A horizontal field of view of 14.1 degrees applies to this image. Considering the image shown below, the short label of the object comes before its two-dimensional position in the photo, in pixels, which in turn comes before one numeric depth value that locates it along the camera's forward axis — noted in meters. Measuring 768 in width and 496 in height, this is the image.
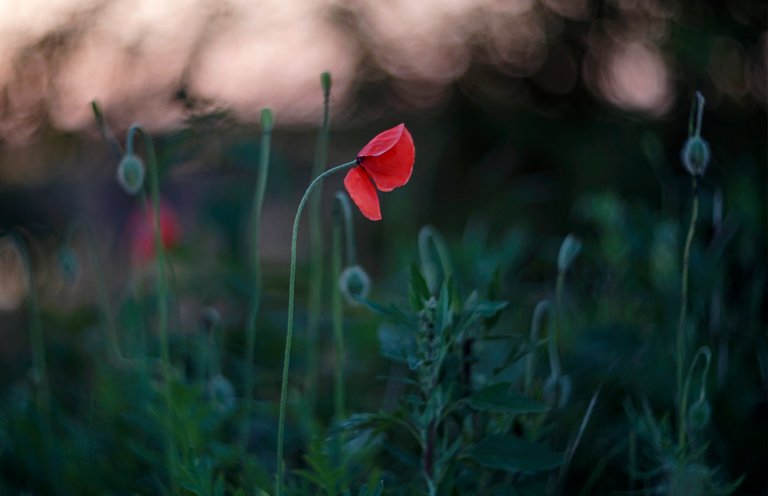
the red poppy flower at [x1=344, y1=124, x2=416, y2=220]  1.44
